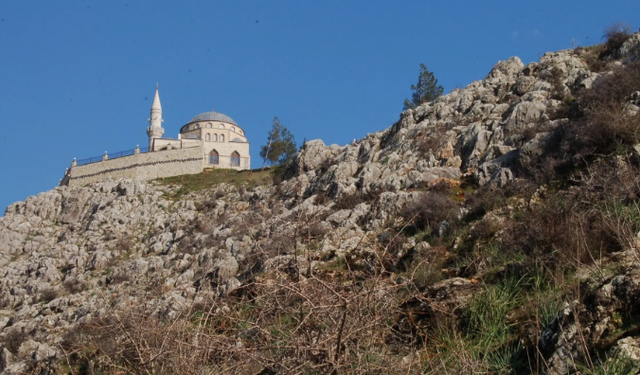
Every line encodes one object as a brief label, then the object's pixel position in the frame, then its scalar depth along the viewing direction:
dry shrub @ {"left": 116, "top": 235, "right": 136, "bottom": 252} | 37.44
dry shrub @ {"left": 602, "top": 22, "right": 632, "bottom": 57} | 26.72
